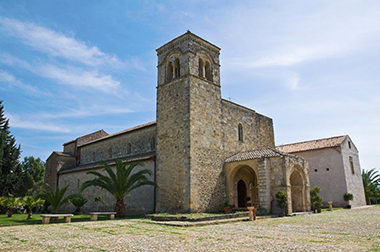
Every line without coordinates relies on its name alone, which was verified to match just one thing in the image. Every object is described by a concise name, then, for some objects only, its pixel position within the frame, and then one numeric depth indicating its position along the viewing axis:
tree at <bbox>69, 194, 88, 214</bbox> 24.03
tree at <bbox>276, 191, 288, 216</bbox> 18.56
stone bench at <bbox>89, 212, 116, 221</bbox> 17.28
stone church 19.67
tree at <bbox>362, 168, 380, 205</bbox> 32.56
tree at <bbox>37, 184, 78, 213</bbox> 19.73
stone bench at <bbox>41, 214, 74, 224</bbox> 15.34
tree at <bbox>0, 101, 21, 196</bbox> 29.80
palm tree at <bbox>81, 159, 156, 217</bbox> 19.78
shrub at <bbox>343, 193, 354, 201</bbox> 25.74
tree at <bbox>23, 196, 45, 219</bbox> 18.91
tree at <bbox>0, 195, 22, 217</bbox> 20.59
